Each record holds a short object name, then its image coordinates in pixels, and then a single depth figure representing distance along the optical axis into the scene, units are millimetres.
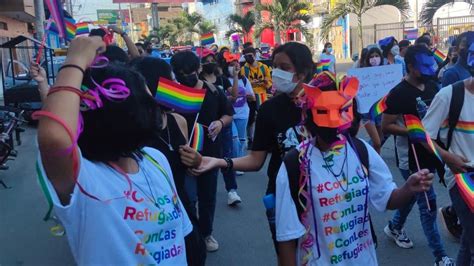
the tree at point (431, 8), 17547
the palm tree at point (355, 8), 18547
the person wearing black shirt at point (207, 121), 4453
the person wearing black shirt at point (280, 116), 2863
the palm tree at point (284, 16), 23719
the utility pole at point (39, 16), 16203
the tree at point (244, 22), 28750
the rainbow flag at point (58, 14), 4777
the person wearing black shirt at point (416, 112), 3879
